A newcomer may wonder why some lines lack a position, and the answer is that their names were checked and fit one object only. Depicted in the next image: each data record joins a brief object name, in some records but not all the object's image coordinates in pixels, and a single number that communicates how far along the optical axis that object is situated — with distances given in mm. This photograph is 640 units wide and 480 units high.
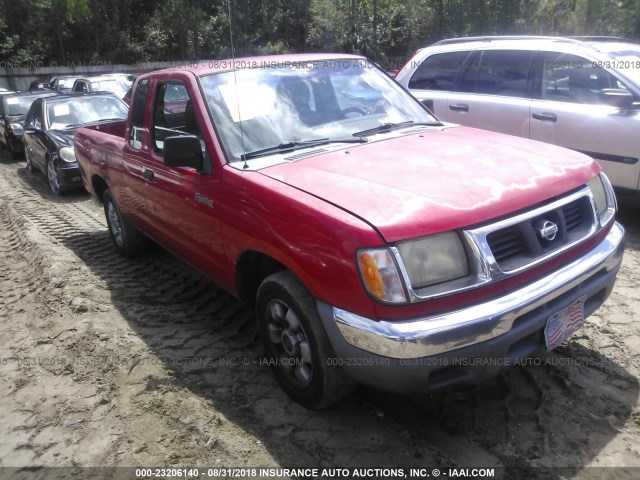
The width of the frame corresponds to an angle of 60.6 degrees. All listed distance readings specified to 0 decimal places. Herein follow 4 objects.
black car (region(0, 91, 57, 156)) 12766
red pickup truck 2428
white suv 5320
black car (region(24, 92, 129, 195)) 8773
